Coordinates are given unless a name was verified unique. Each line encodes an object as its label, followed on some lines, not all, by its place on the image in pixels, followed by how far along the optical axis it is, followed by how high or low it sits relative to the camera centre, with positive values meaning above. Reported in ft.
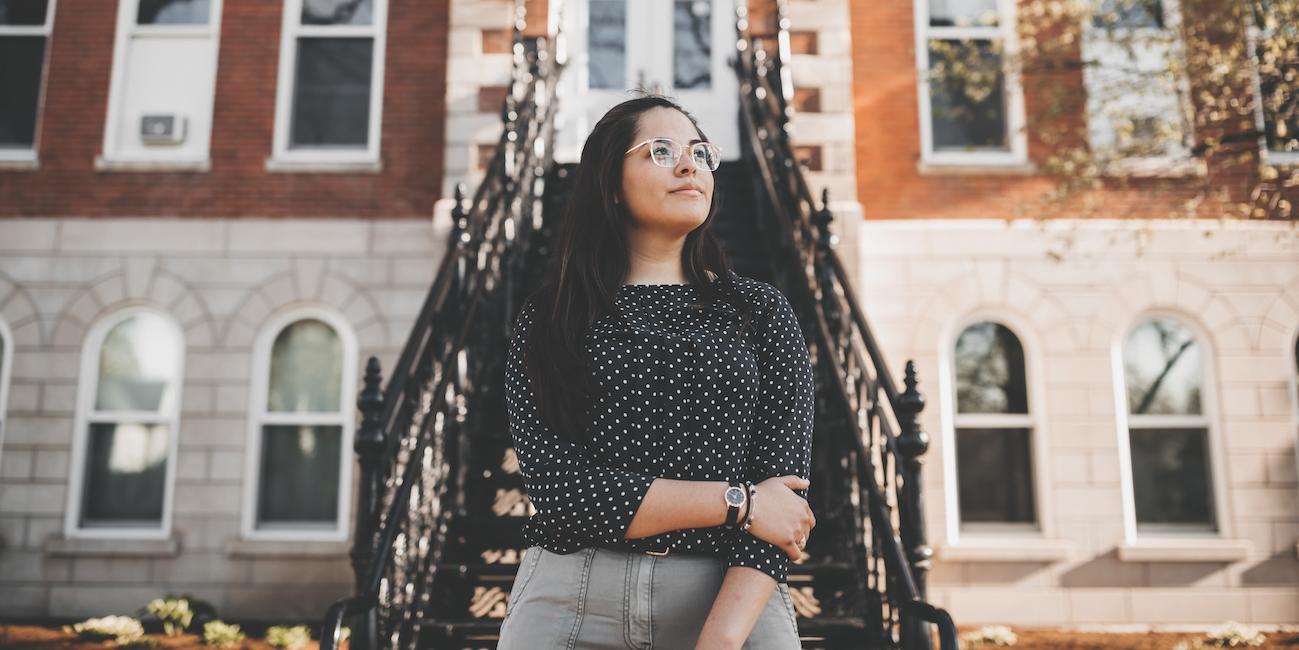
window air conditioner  26.37 +9.62
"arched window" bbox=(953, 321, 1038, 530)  24.89 +0.58
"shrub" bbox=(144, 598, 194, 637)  22.02 -4.22
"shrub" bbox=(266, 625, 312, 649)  20.68 -4.52
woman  5.39 +0.16
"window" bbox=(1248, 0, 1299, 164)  19.34 +9.11
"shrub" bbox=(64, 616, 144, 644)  21.15 -4.45
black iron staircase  12.19 -0.10
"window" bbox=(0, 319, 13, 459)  25.07 +2.39
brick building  24.03 +4.11
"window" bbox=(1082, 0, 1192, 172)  21.33 +9.85
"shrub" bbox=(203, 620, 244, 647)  20.88 -4.50
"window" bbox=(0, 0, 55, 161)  27.17 +11.81
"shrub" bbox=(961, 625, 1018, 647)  21.20 -4.58
